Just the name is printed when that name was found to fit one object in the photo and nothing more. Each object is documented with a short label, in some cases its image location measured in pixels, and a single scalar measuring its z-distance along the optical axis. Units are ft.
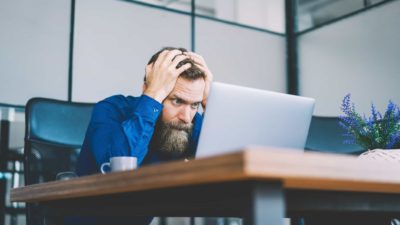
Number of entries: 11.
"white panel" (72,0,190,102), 10.56
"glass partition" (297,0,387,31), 12.48
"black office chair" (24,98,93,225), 6.16
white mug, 3.85
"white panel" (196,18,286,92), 12.46
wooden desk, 2.27
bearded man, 5.37
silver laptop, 3.71
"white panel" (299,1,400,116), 11.48
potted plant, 4.39
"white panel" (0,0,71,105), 9.62
